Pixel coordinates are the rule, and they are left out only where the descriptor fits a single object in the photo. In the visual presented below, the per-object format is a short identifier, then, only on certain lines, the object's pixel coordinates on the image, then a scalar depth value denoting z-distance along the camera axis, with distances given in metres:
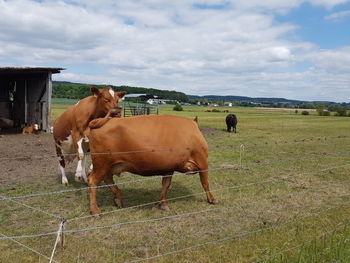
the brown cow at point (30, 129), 18.19
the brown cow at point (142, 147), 5.79
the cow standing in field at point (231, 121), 23.95
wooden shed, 18.77
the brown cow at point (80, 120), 6.95
